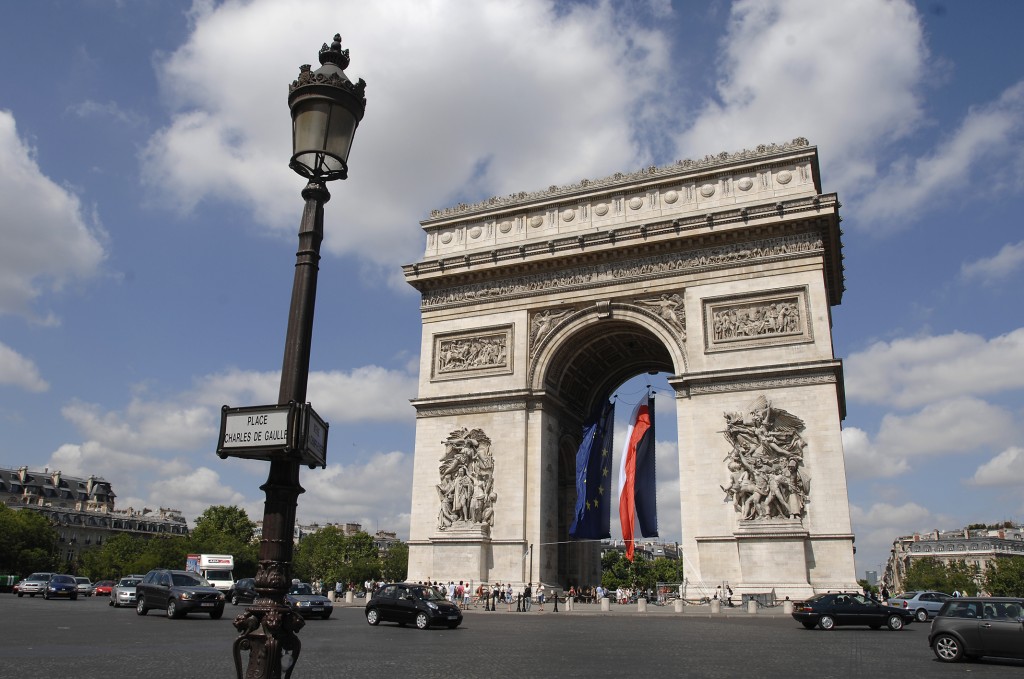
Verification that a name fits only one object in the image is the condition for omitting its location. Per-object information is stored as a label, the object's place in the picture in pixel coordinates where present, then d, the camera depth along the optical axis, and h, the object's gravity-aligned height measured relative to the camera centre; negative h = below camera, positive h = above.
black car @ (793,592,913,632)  19.59 -0.93
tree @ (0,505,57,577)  62.94 +1.23
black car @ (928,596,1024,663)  12.42 -0.85
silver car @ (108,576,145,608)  27.38 -1.17
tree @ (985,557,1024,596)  69.25 -0.32
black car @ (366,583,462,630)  19.14 -1.01
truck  35.28 -0.36
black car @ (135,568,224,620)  20.44 -0.86
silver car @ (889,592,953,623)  27.28 -0.97
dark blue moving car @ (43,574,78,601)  34.09 -1.20
